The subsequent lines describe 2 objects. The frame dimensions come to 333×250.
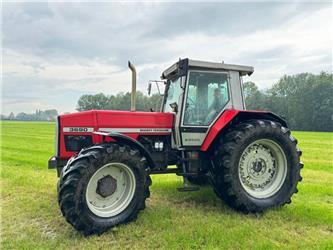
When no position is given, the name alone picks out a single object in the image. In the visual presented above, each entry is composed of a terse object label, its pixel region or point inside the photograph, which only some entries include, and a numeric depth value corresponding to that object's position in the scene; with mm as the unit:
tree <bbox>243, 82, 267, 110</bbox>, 50519
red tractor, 4043
